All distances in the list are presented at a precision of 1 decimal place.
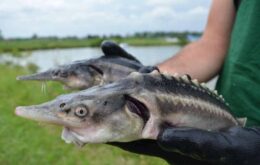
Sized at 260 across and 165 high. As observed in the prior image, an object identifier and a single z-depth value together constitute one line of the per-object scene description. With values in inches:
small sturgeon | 14.9
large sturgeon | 10.0
